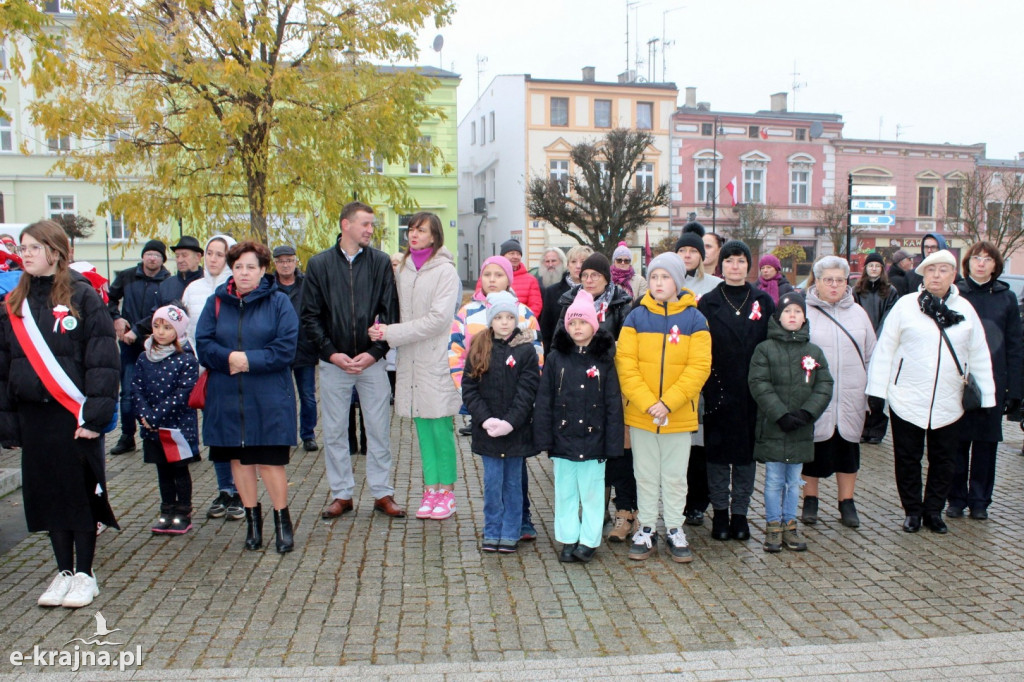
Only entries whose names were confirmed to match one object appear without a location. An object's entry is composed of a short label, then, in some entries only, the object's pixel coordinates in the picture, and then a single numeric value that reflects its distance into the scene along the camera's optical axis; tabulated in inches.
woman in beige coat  226.2
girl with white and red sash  169.5
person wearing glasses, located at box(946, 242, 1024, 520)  233.3
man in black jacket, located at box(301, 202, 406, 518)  226.5
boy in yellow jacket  194.2
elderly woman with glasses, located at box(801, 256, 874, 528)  219.5
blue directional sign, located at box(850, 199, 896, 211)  606.5
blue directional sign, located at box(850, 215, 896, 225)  587.3
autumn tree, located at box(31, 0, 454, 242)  428.8
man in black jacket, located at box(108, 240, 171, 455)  300.7
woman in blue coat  199.2
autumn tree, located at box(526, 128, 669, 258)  1211.2
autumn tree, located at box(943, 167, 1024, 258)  1205.7
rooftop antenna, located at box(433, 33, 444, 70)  1526.8
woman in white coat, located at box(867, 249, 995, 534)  218.8
